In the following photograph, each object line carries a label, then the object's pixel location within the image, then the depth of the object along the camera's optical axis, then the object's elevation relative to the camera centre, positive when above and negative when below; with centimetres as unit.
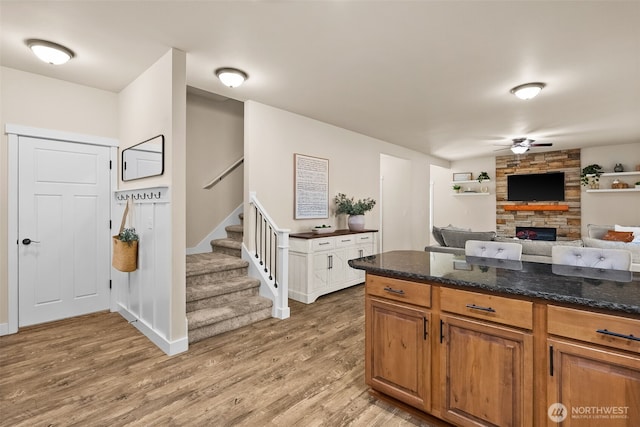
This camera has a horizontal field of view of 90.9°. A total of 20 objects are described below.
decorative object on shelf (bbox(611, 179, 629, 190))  689 +63
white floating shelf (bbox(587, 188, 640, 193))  676 +50
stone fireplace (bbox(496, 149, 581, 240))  752 +47
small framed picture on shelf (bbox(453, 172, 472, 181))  899 +106
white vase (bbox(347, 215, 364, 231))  516 -15
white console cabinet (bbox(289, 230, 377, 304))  421 -70
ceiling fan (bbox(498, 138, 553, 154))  603 +132
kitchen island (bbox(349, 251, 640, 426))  132 -64
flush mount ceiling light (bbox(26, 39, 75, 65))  259 +136
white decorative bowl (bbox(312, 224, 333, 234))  460 -24
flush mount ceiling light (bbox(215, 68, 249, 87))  314 +138
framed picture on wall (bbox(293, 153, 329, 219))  466 +40
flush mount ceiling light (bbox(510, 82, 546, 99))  348 +137
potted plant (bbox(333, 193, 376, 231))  515 +5
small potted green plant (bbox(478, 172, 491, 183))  860 +100
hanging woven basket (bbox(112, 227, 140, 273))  319 -39
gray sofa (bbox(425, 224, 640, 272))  376 -41
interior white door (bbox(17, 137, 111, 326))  328 -18
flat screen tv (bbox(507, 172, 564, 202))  769 +65
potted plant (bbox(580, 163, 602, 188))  709 +86
